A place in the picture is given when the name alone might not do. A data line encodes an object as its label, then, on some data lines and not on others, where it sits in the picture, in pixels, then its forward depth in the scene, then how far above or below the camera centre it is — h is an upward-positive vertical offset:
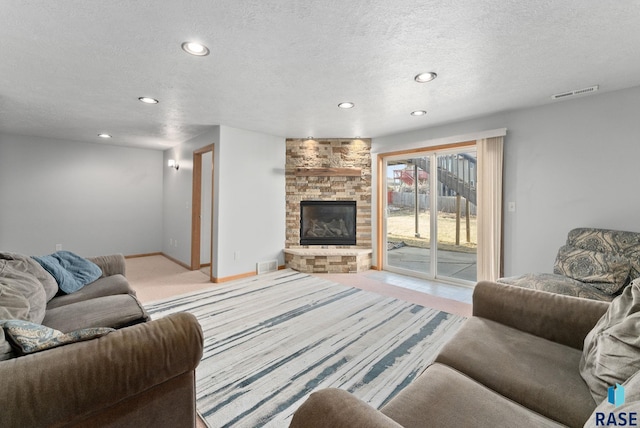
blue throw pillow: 2.09 -0.46
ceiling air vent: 2.56 +1.25
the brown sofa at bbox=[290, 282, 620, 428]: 0.82 -0.64
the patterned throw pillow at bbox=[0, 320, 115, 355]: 0.91 -0.43
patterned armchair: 2.09 -0.39
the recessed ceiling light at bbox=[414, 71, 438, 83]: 2.33 +1.25
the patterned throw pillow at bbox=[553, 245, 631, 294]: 2.10 -0.40
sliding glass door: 3.86 +0.05
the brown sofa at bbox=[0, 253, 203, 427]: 0.77 -0.53
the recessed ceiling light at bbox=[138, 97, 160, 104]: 2.94 +1.29
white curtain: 3.35 +0.15
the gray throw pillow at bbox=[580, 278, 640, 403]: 0.94 -0.48
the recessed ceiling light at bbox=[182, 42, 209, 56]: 1.89 +1.21
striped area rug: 1.63 -1.05
